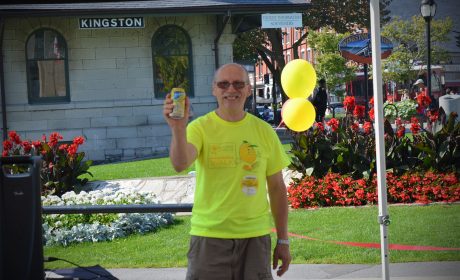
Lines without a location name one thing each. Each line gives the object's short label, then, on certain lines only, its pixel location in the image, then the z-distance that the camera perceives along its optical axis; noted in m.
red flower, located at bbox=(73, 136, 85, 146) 10.88
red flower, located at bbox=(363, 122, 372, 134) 10.49
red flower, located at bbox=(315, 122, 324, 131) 10.94
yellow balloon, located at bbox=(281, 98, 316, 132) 6.06
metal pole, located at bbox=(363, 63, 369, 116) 17.59
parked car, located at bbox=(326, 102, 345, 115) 51.02
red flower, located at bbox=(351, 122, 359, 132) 10.66
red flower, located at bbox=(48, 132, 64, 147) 11.08
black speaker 4.59
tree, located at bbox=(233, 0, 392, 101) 32.81
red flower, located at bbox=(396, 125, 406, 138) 10.50
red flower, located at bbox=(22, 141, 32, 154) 10.48
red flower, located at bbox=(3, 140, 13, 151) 10.41
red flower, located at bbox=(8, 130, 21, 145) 10.50
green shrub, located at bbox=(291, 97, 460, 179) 10.20
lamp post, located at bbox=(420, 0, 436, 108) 17.27
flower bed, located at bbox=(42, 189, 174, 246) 8.43
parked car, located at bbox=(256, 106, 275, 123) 38.45
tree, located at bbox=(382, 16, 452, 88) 42.75
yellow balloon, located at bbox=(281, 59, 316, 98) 5.89
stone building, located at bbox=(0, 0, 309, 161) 19.33
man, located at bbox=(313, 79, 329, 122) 21.28
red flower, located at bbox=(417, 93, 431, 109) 10.31
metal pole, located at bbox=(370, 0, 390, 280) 4.97
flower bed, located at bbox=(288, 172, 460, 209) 9.83
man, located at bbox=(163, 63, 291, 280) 3.50
